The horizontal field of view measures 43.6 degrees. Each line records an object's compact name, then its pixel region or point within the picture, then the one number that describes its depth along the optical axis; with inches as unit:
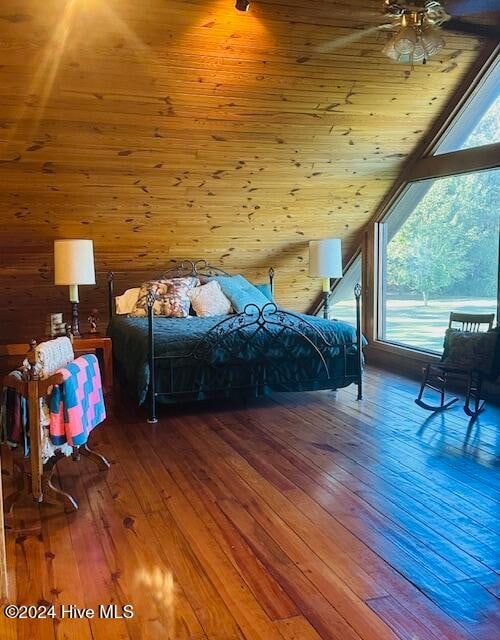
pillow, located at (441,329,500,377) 183.5
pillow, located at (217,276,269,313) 227.6
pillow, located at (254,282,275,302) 245.1
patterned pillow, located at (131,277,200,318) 221.1
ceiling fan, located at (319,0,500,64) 129.4
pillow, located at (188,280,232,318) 225.0
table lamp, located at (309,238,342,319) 238.1
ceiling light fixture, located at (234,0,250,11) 139.3
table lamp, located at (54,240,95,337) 198.2
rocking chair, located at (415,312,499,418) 183.3
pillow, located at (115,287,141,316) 229.5
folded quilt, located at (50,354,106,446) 115.7
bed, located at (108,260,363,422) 181.0
